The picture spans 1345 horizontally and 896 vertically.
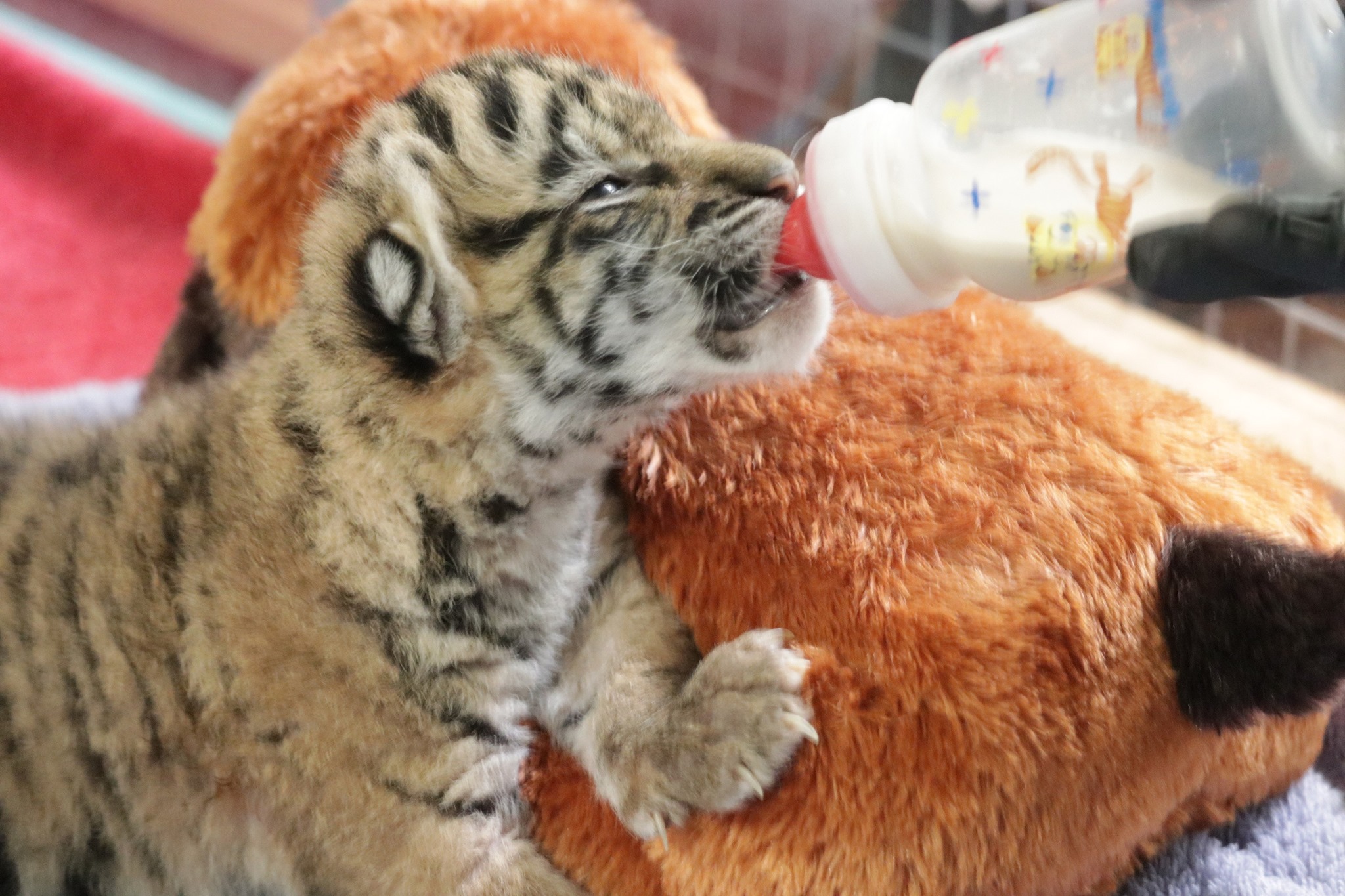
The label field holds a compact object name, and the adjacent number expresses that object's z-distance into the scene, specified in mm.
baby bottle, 589
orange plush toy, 603
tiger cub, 624
